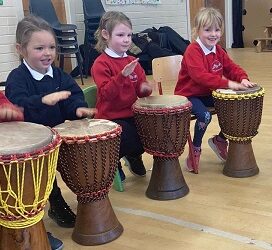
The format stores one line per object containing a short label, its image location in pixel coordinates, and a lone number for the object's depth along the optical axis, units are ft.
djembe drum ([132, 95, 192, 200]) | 7.20
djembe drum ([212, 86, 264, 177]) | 7.80
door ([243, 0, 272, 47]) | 31.50
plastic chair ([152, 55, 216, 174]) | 9.02
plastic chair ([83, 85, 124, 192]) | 7.98
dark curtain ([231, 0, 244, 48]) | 32.30
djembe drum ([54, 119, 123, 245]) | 5.91
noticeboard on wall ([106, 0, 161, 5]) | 23.28
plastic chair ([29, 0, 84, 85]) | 18.89
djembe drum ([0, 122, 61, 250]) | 4.82
